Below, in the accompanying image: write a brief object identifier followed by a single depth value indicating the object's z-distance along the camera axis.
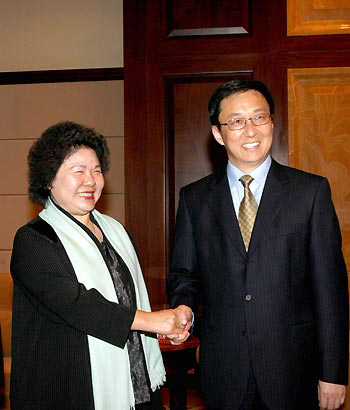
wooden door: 4.05
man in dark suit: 2.12
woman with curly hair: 2.06
